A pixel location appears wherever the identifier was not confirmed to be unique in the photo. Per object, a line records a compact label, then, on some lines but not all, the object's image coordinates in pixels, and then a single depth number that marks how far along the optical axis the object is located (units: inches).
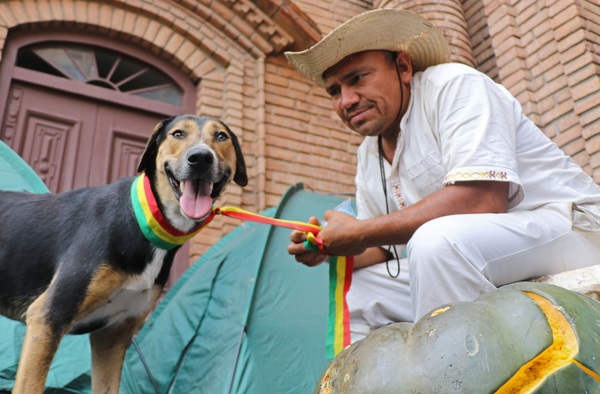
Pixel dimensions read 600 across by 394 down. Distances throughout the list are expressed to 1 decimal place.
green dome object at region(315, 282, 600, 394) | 47.6
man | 76.4
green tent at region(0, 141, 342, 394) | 115.3
